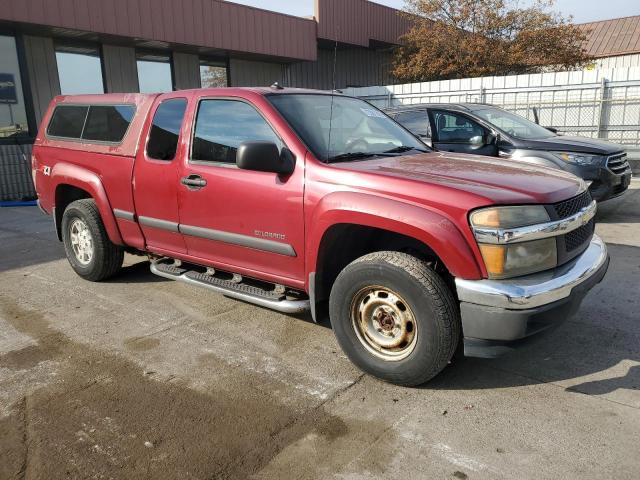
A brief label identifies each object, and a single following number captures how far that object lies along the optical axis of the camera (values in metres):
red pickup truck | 2.76
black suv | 7.07
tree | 20.16
